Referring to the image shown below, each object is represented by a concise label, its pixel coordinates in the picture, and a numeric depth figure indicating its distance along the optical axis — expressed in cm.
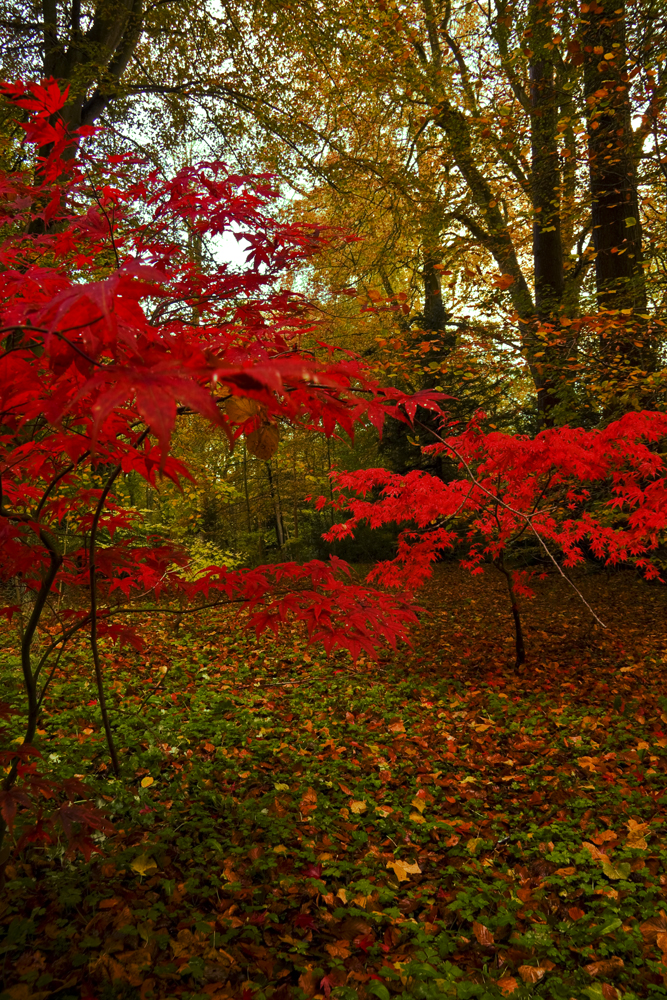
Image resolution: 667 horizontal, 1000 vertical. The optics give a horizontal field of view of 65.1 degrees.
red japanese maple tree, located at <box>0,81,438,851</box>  100
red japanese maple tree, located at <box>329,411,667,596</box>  394
